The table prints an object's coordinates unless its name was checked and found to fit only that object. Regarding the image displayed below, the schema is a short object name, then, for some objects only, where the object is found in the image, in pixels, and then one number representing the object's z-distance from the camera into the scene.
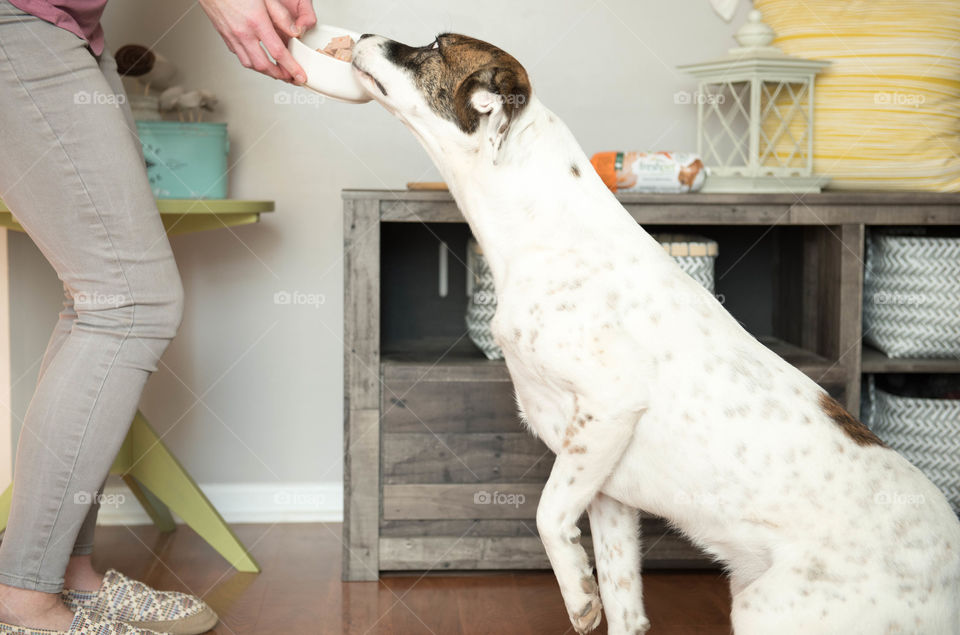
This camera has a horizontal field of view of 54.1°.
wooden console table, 2.31
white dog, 1.44
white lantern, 2.44
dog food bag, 2.35
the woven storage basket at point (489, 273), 2.39
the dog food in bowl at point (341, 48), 1.83
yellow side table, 2.40
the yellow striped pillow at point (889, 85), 2.49
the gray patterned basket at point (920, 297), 2.40
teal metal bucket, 2.46
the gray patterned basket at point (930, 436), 2.42
